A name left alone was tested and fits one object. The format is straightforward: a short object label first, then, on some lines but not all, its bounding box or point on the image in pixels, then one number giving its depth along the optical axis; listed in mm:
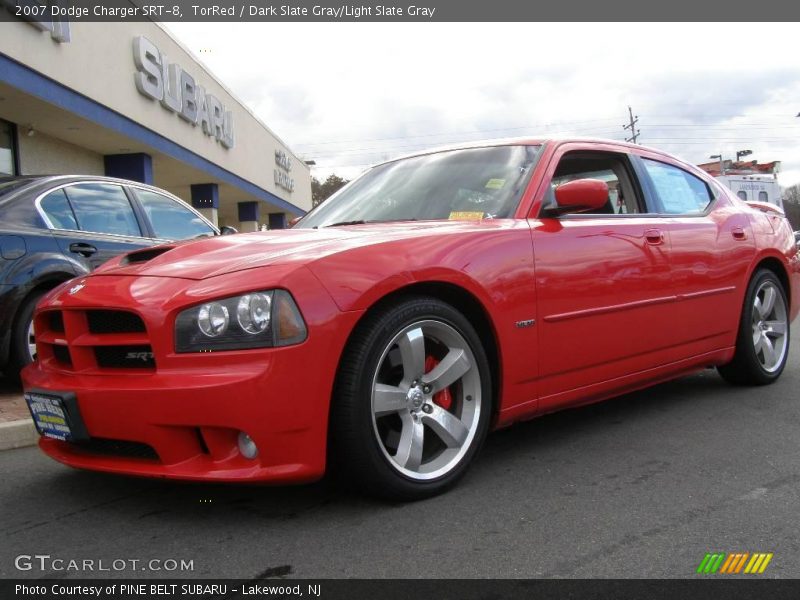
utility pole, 57744
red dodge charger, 2375
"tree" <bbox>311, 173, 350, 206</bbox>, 60156
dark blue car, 4348
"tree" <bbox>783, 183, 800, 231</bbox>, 70550
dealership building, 10516
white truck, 20358
